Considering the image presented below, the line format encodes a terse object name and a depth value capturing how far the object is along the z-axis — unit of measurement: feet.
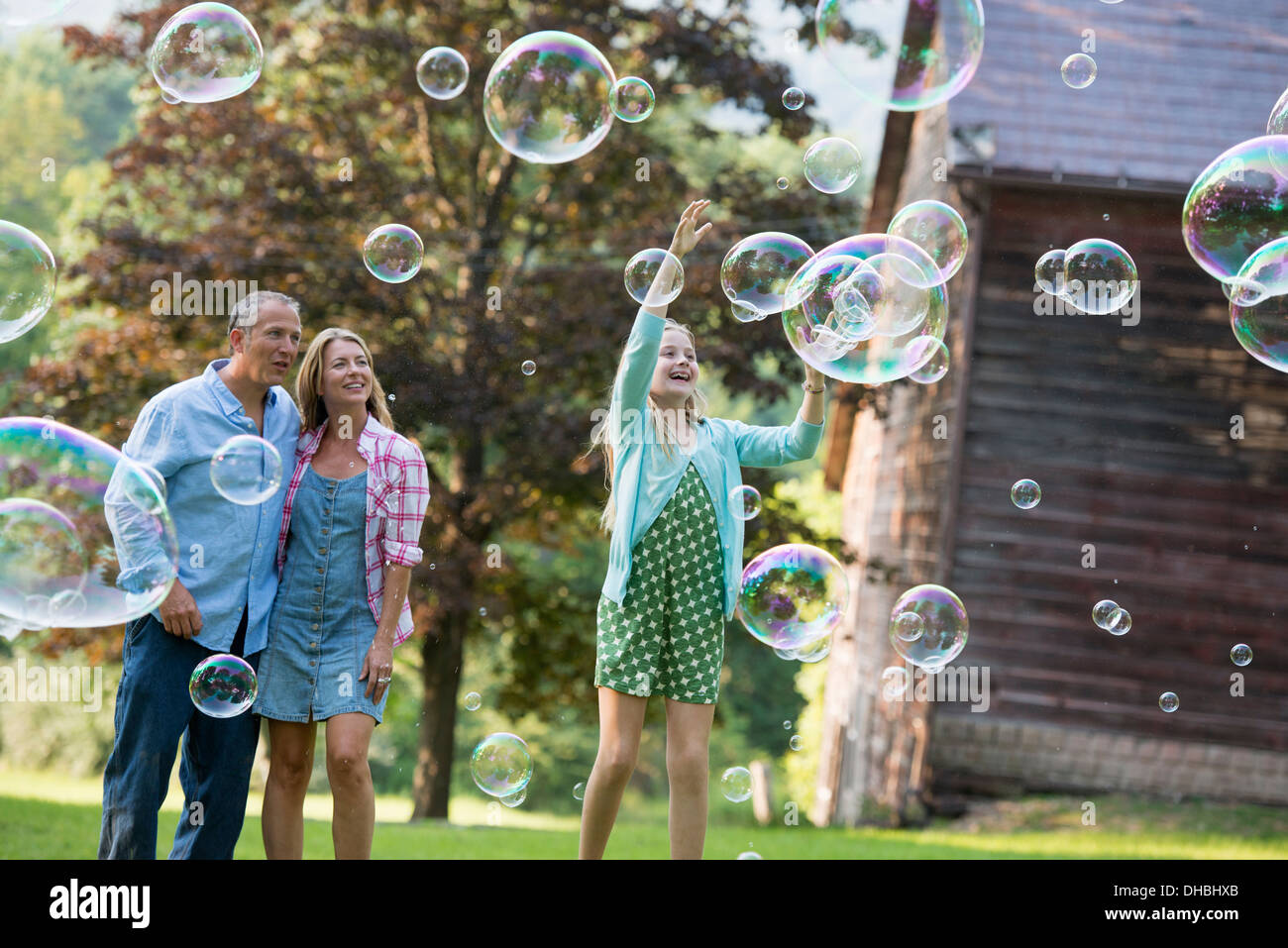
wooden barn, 25.67
